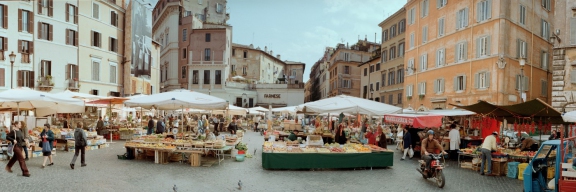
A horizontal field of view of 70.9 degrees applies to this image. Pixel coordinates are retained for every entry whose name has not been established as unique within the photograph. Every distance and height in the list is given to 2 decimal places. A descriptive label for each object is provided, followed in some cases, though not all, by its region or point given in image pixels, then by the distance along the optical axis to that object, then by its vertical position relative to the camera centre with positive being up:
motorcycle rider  12.06 -1.65
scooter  11.10 -2.22
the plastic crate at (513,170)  12.91 -2.43
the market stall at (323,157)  13.41 -2.19
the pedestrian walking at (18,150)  11.33 -1.71
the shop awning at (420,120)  17.09 -1.16
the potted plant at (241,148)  15.90 -2.30
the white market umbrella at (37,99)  15.18 -0.41
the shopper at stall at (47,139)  13.05 -1.72
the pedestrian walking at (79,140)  12.79 -1.59
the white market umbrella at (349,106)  15.78 -0.57
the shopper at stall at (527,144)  15.36 -1.90
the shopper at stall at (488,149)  13.20 -1.82
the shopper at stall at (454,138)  17.11 -1.90
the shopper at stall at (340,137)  18.28 -2.02
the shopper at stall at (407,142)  17.27 -2.11
